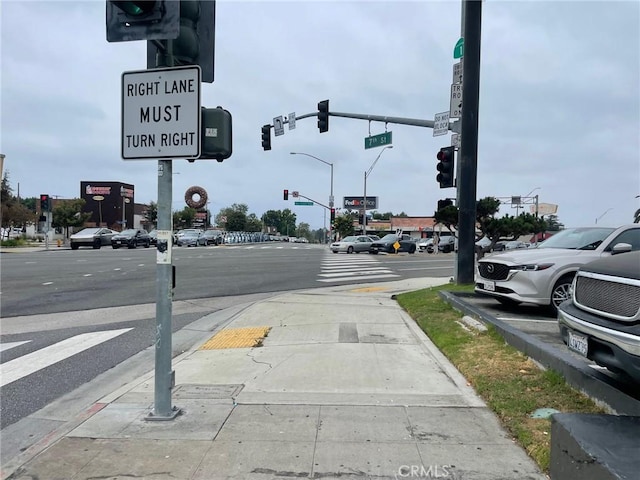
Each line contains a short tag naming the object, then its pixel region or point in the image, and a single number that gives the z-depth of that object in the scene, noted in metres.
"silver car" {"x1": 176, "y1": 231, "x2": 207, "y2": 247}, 44.75
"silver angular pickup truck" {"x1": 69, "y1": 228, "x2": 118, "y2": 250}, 36.88
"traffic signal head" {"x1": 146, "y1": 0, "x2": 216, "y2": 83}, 4.46
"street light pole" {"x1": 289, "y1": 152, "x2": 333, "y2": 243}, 53.56
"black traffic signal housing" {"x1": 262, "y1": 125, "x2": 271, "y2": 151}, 23.97
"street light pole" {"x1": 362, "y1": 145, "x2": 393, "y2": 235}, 47.50
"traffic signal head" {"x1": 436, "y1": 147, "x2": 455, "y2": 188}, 12.80
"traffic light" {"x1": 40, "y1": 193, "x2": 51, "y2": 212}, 36.72
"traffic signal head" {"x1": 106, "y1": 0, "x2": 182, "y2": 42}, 3.99
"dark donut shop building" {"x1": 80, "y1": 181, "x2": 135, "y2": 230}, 77.06
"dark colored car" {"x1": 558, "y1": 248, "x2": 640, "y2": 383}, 3.49
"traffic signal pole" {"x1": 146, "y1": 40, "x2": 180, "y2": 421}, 4.33
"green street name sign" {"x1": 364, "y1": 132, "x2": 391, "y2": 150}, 21.84
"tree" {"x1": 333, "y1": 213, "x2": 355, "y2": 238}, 83.22
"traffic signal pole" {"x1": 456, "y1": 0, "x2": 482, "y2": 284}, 11.81
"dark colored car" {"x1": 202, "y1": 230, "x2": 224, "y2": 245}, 48.35
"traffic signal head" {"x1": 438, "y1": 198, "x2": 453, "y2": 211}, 13.49
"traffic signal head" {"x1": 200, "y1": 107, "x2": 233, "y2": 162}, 4.36
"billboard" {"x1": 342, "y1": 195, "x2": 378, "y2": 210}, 96.69
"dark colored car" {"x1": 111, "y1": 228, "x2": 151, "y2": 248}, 38.97
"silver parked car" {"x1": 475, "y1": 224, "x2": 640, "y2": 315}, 8.02
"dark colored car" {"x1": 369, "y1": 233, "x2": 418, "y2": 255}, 37.09
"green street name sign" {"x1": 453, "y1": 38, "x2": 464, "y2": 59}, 12.04
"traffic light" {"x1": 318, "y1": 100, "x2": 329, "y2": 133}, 19.80
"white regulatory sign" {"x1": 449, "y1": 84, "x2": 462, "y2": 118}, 12.01
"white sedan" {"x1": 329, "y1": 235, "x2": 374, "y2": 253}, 37.28
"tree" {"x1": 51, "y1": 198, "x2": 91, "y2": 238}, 59.88
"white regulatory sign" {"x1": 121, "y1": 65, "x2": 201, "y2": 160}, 4.27
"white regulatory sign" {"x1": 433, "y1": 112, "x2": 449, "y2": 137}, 14.39
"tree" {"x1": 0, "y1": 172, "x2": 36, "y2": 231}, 40.06
